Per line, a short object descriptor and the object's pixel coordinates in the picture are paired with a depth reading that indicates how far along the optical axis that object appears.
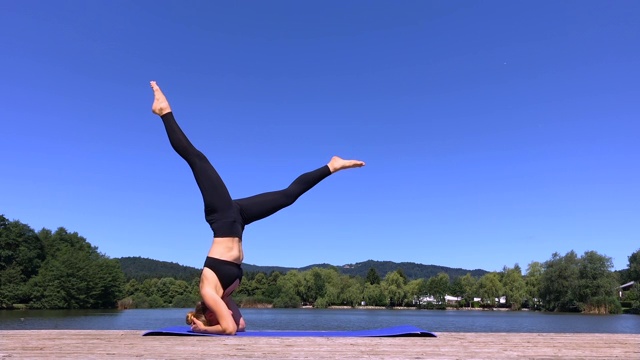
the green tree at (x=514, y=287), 68.94
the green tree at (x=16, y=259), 49.53
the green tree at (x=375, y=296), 81.62
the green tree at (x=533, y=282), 66.25
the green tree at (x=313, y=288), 83.12
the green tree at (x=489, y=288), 76.19
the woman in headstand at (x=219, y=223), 6.04
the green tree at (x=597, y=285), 52.62
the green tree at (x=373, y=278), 95.69
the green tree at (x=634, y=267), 84.68
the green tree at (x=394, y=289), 81.75
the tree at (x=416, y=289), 82.73
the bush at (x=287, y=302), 81.31
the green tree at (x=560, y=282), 54.34
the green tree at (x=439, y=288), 87.54
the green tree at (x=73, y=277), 52.25
